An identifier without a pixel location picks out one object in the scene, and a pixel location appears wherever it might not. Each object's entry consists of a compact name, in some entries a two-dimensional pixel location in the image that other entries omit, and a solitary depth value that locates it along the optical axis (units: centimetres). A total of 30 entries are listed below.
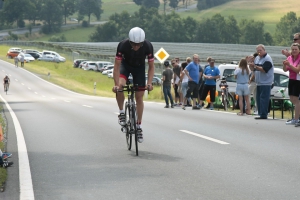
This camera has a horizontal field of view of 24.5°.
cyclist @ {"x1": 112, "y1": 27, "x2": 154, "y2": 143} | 1027
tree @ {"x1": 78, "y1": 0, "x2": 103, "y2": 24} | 19162
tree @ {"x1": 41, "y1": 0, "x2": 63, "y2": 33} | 17425
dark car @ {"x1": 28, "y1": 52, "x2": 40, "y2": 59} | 9862
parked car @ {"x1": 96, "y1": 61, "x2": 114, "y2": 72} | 8424
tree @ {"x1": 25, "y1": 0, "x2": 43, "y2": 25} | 18385
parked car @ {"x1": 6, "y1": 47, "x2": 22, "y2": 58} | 9950
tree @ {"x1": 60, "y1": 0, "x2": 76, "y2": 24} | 19238
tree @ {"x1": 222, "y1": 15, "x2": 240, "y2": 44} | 15250
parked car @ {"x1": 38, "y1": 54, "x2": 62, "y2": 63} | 9464
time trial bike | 1073
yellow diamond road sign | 3334
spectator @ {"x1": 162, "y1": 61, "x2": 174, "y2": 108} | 2511
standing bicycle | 2373
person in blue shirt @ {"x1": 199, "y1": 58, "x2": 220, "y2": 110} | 2331
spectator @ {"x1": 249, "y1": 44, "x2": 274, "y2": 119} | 1733
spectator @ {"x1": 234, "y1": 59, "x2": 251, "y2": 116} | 1984
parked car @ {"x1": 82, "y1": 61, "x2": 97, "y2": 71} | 8506
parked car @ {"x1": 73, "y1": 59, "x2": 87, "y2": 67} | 8955
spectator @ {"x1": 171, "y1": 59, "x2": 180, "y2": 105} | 2641
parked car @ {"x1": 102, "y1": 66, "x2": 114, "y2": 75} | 7809
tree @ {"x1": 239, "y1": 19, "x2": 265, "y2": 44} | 14675
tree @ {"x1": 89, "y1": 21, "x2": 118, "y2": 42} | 15662
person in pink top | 1516
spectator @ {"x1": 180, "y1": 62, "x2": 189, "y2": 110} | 2459
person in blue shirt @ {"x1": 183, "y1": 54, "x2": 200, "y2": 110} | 2322
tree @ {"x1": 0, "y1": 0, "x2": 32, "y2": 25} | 17962
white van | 2502
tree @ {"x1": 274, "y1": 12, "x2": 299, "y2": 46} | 14600
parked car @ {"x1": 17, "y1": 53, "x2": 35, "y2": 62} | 9374
